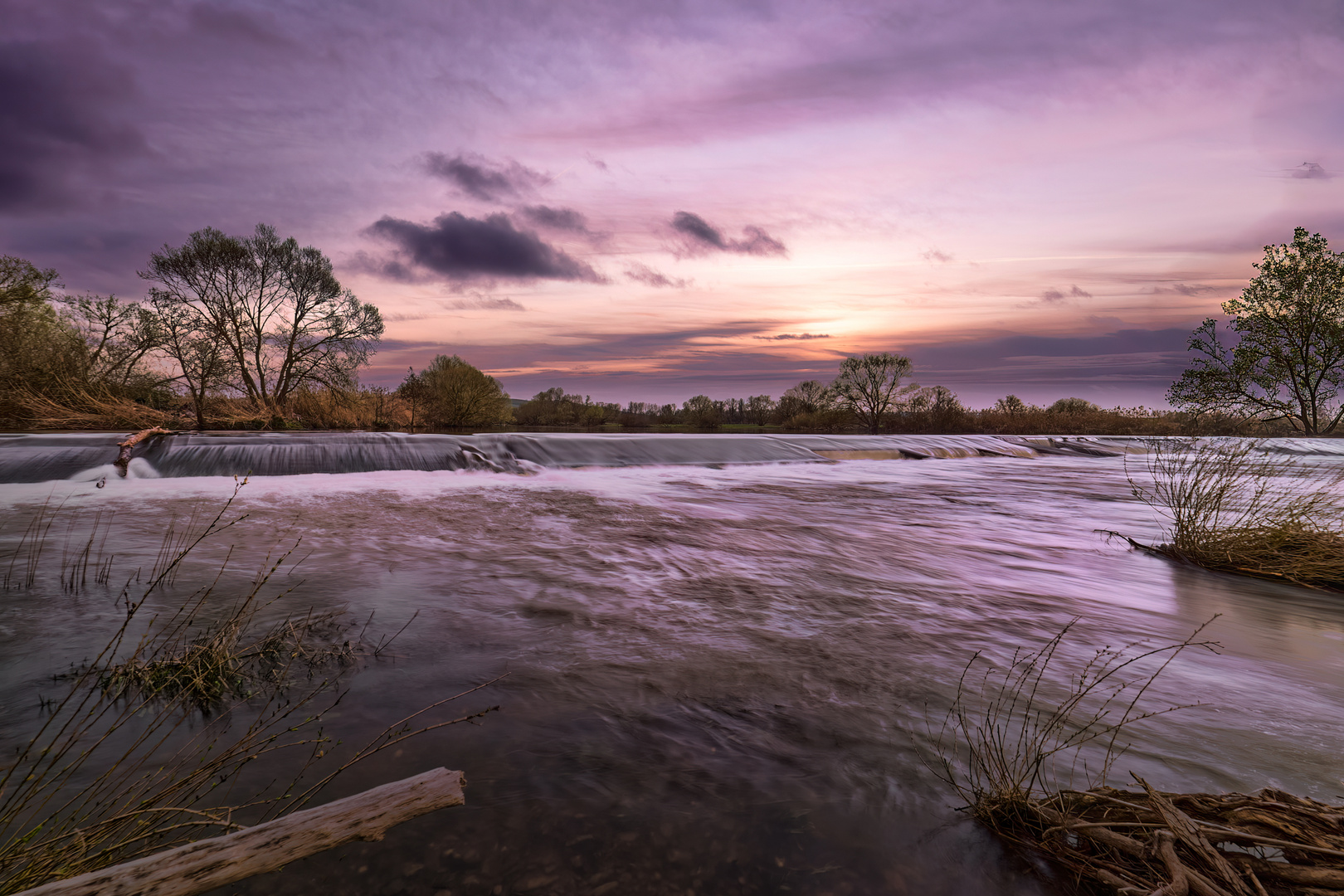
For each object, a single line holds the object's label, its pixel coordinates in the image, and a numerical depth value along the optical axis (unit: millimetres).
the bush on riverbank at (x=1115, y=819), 1505
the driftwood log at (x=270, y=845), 1250
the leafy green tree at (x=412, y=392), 24703
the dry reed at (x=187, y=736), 1729
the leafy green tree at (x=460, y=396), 26812
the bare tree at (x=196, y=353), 19344
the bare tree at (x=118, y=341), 19812
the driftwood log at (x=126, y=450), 10812
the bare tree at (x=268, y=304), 23750
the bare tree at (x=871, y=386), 29934
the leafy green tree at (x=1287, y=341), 19844
